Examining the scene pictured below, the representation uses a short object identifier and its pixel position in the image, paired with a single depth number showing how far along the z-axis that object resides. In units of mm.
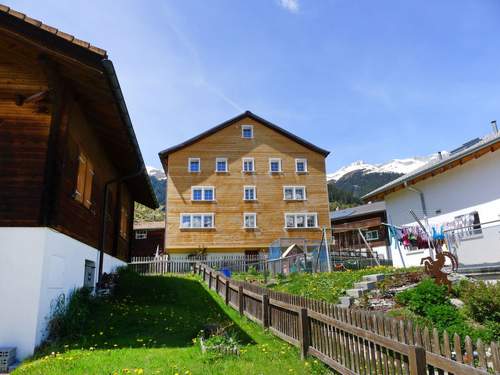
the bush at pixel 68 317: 8414
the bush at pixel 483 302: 8047
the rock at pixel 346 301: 10656
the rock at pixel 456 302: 9548
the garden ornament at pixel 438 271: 10492
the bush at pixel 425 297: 8969
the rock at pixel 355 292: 11318
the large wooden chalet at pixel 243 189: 33938
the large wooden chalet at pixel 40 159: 7789
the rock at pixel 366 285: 11898
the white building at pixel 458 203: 12969
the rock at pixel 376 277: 12703
